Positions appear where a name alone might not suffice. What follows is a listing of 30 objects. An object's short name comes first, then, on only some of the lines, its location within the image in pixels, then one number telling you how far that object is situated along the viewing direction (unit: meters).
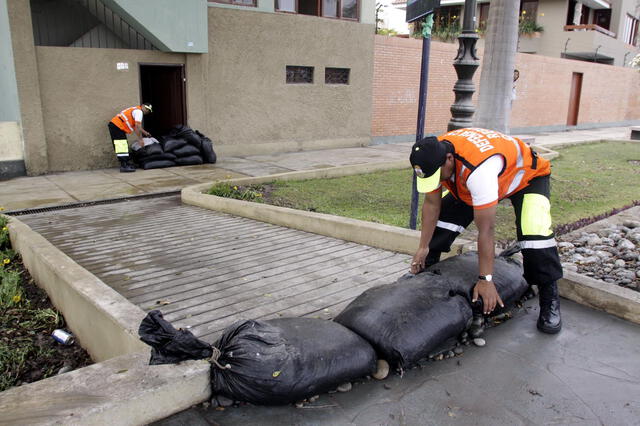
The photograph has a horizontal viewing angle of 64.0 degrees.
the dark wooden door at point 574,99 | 24.08
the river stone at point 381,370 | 2.87
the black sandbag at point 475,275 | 3.35
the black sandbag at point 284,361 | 2.53
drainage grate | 7.20
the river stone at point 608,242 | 5.33
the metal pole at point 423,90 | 4.94
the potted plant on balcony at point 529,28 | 28.59
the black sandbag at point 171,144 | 10.69
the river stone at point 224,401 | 2.60
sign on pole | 4.63
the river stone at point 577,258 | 4.82
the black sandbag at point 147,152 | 10.45
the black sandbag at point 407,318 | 2.87
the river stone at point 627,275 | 4.31
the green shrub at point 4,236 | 5.90
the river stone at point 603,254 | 4.91
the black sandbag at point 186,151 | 10.77
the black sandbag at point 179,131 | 11.04
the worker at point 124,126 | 9.93
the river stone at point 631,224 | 6.08
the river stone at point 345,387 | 2.75
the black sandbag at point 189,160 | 10.80
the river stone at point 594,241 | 5.33
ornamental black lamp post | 5.92
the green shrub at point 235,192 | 7.61
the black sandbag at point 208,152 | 11.09
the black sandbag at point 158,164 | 10.47
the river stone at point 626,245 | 5.14
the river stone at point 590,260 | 4.76
